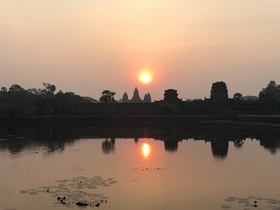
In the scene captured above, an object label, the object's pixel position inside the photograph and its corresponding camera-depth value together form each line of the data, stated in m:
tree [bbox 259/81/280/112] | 86.09
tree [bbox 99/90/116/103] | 108.47
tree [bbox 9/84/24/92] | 113.35
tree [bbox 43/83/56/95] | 135.68
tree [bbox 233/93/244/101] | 97.21
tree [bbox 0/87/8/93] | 108.46
